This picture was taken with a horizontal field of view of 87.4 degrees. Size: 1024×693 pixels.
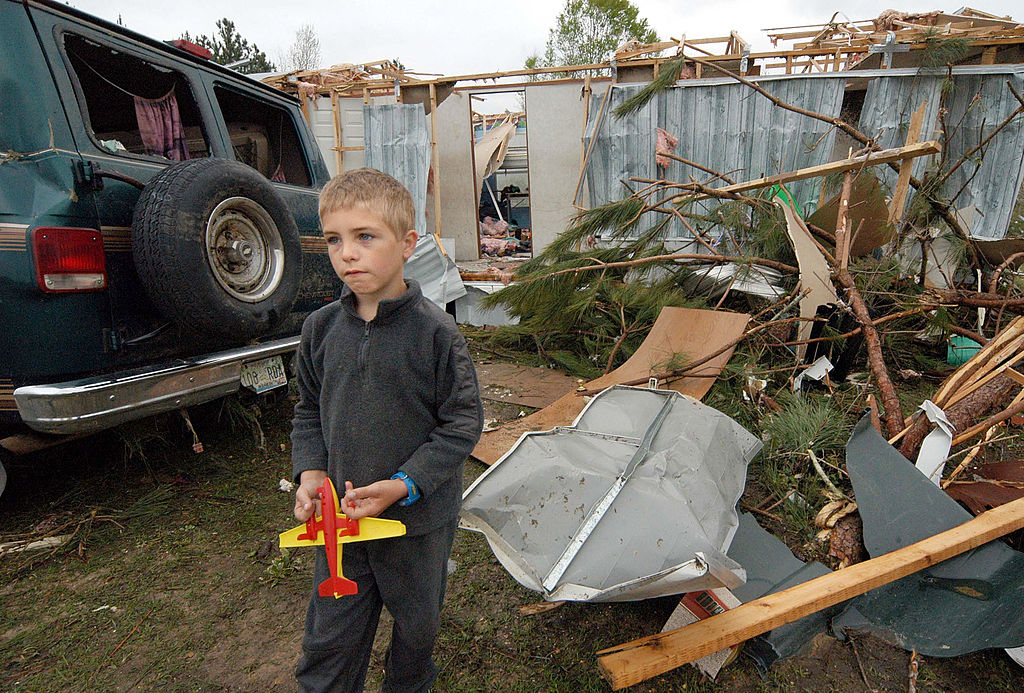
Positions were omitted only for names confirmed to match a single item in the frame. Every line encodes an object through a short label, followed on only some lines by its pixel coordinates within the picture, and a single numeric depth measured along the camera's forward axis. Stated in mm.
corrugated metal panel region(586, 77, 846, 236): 6320
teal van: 1911
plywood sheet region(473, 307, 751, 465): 3002
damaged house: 1630
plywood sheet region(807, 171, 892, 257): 4250
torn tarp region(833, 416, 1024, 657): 1621
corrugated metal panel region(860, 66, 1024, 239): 5859
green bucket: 3916
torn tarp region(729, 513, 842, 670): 1643
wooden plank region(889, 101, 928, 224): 3527
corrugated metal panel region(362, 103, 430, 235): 7812
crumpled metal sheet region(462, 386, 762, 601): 1464
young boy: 1188
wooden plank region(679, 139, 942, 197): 3385
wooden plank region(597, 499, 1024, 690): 1479
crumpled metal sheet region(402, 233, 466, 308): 6609
